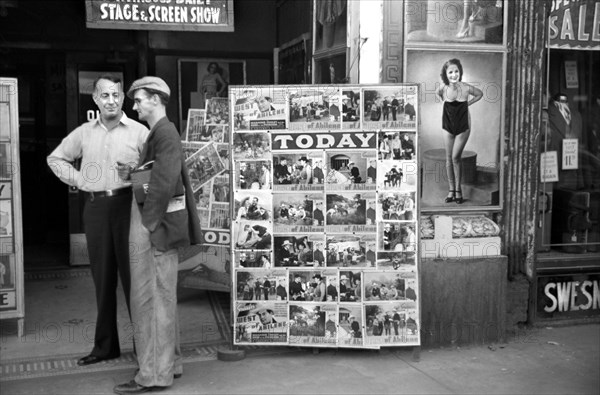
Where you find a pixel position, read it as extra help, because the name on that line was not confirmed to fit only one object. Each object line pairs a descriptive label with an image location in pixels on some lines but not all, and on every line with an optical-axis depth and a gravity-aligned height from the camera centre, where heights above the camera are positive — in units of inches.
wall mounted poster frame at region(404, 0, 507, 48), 214.8 +38.9
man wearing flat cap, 178.5 -23.7
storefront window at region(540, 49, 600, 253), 249.8 -0.8
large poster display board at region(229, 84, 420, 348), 201.0 -17.0
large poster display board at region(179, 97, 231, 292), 247.4 -5.3
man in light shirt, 202.1 -9.1
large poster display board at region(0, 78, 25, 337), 222.4 -18.9
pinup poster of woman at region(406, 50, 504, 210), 217.9 +8.6
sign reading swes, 242.4 -47.3
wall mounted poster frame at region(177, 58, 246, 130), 332.8 +32.7
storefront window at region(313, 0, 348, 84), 233.9 +37.3
